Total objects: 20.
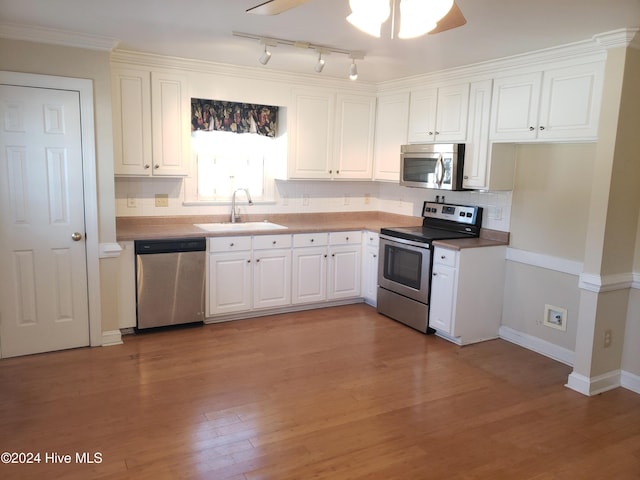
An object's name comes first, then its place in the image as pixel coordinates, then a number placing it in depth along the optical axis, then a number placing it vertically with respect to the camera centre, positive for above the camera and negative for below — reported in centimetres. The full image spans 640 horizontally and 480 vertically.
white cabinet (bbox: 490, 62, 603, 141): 339 +55
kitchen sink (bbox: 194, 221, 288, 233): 466 -57
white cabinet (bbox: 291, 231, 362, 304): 487 -97
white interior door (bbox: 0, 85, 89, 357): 349 -43
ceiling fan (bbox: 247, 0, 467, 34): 204 +74
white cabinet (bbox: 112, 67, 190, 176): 412 +37
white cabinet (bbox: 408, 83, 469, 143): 435 +57
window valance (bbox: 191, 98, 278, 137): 471 +51
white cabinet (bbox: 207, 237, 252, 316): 443 -99
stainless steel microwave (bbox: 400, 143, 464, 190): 433 +9
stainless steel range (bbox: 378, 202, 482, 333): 439 -78
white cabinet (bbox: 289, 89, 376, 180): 500 +38
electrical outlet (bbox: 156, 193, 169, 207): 464 -32
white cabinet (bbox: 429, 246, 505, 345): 412 -101
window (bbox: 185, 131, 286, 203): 485 +3
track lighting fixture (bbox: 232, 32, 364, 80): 351 +93
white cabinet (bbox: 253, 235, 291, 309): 464 -97
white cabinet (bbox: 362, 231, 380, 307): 507 -98
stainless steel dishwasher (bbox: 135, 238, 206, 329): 412 -99
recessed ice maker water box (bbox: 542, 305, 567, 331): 394 -113
